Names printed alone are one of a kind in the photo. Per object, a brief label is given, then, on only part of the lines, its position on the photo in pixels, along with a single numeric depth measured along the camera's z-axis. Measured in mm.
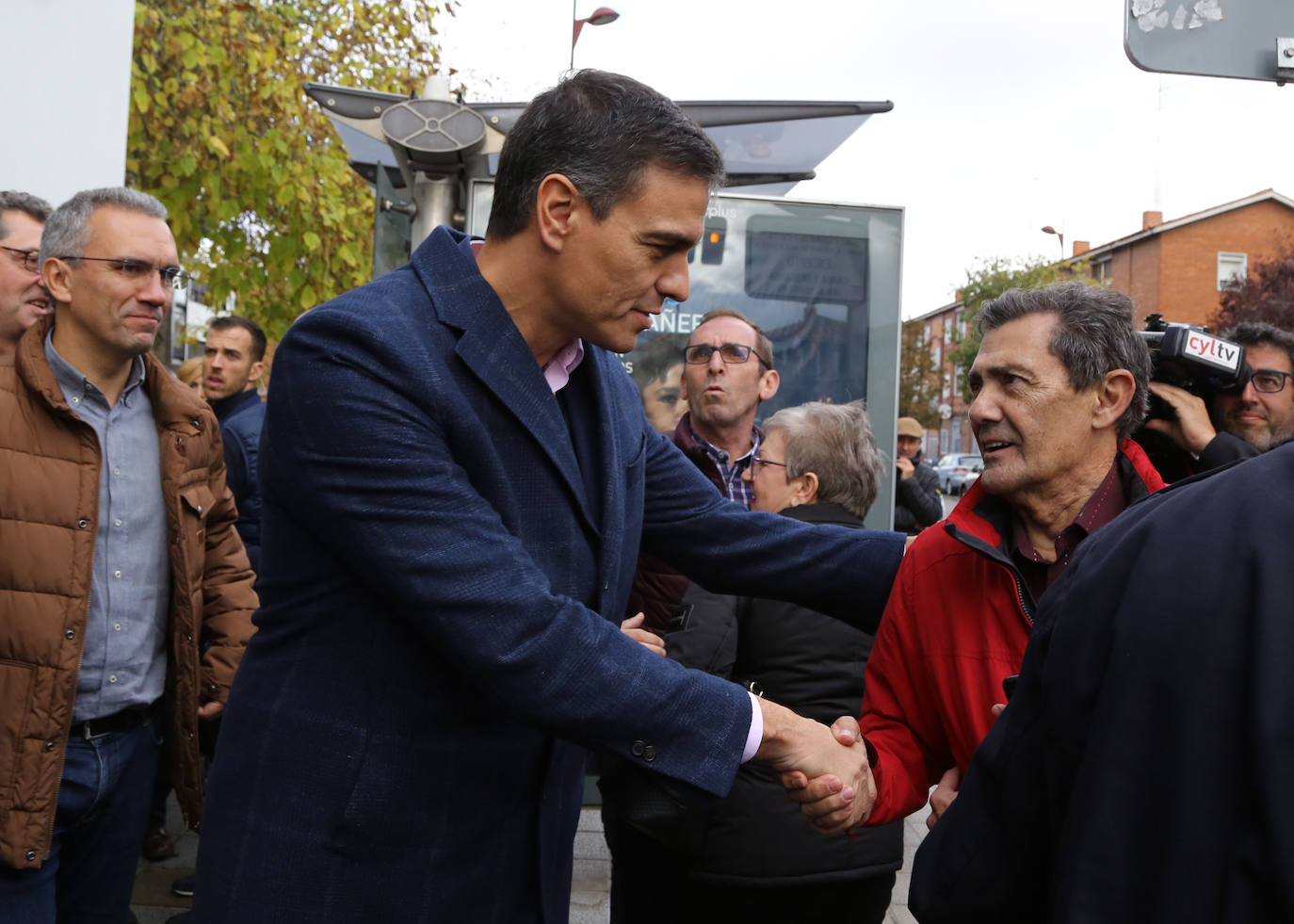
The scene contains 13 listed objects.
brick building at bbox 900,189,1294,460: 46562
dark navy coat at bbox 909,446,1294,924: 968
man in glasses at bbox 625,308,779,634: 4254
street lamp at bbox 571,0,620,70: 8438
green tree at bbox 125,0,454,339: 9945
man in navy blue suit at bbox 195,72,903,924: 1879
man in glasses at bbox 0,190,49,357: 3500
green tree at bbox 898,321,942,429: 46594
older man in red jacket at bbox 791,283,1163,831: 2428
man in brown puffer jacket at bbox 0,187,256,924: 2691
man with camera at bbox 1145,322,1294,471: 2883
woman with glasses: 2811
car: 45875
